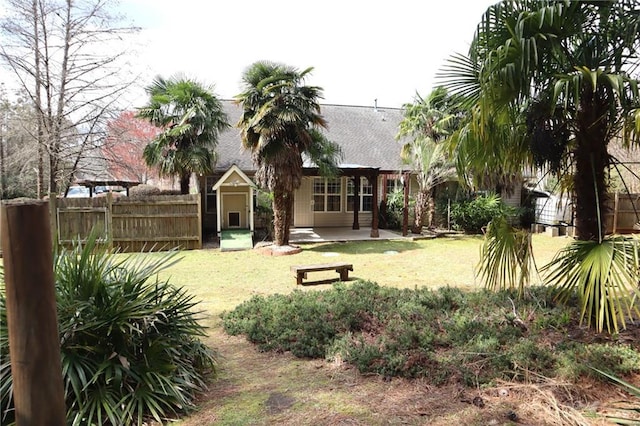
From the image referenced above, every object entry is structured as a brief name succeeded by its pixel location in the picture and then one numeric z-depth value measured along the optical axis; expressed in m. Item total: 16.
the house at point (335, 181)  15.34
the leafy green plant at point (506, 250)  5.22
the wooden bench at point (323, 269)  8.66
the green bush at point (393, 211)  17.89
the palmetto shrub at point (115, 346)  3.25
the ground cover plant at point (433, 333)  4.02
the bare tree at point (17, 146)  12.06
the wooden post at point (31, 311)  1.85
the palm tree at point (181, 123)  13.16
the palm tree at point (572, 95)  4.18
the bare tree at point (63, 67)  11.13
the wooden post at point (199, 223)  13.12
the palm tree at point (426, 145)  15.05
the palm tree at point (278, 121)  11.42
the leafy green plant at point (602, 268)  3.74
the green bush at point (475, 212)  16.59
